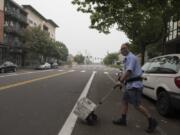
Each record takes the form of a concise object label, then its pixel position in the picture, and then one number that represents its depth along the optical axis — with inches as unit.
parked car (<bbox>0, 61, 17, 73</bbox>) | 714.8
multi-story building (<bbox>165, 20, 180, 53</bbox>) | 604.5
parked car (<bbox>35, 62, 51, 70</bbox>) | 1024.0
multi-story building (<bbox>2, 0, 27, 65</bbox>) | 1045.6
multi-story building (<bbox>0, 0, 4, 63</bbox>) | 986.2
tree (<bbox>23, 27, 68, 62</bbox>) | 1107.6
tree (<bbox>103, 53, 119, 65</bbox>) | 2377.6
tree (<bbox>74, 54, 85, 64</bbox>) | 3084.1
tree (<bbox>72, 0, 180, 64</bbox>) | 412.5
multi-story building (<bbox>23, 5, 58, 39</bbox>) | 1336.3
